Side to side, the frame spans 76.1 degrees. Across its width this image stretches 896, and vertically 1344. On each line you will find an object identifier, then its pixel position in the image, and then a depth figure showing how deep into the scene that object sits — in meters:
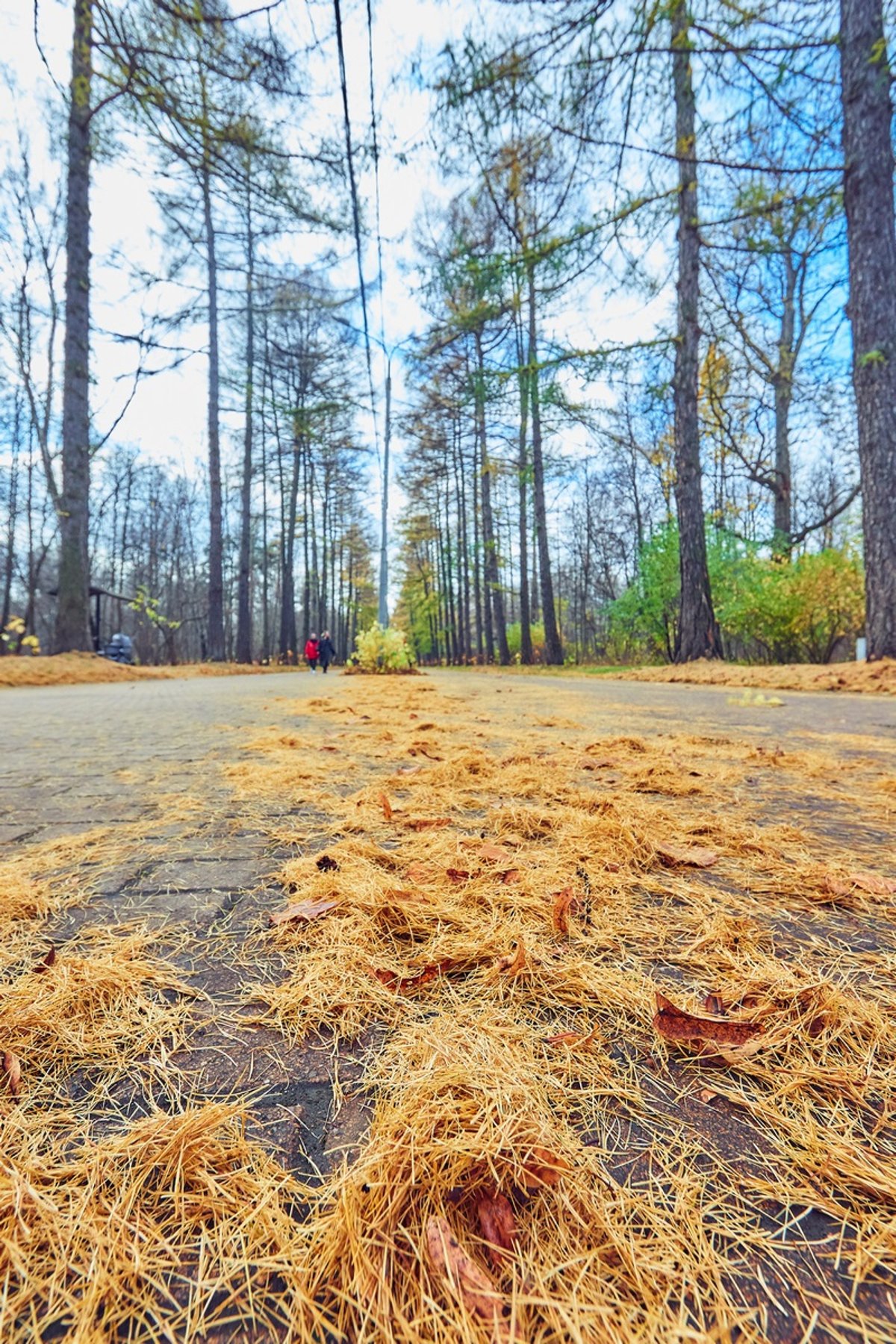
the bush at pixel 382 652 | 11.83
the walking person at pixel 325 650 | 17.17
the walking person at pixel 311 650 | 17.58
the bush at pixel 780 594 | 9.34
